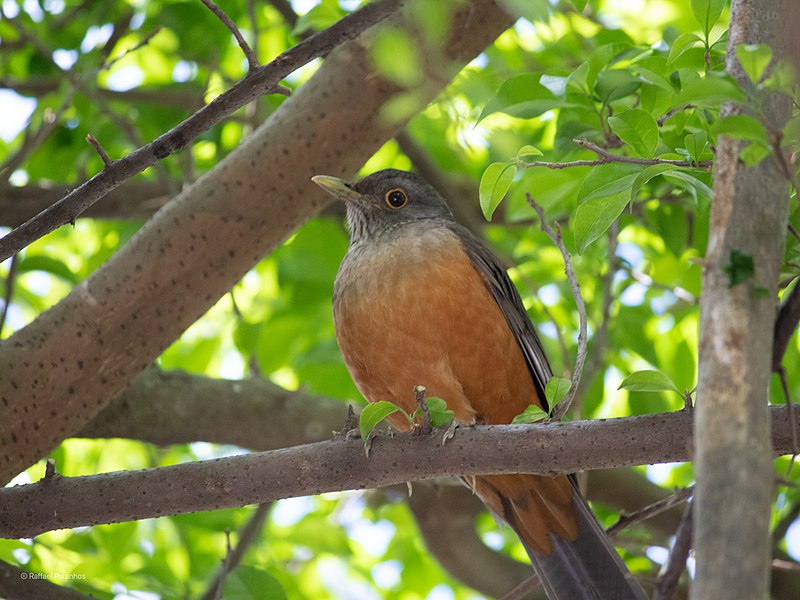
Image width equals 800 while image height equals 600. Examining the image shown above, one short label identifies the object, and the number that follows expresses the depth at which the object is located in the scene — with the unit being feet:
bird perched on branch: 32.76
